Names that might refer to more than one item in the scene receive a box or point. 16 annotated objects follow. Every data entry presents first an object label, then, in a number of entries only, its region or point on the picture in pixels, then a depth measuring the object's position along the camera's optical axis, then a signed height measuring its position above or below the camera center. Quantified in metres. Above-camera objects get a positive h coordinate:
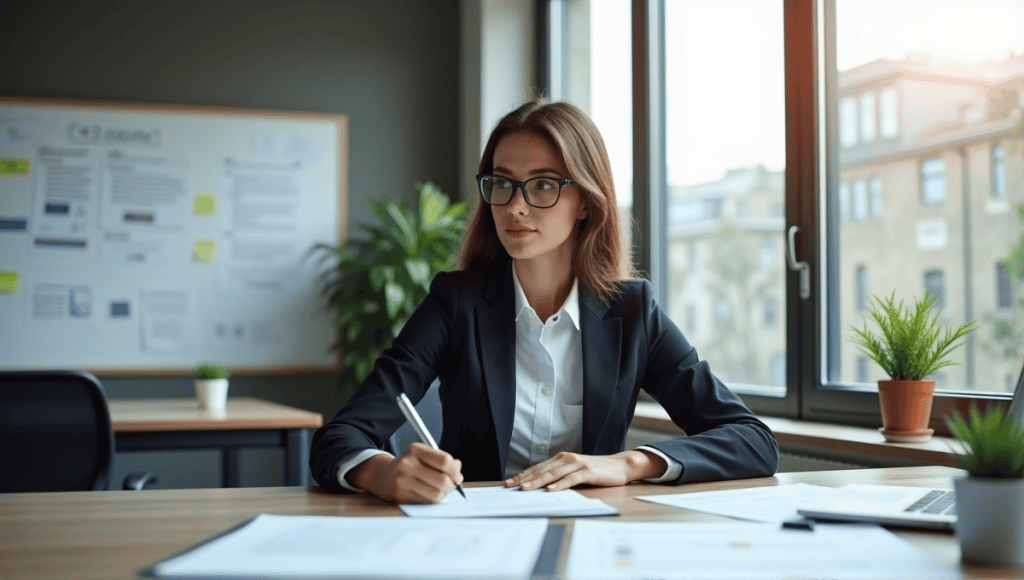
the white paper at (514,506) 1.00 -0.24
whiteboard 3.97 +0.39
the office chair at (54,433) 2.12 -0.31
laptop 0.93 -0.23
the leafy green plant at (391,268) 3.89 +0.21
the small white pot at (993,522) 0.77 -0.19
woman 1.60 -0.06
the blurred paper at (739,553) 0.74 -0.23
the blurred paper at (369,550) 0.72 -0.23
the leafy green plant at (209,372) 3.04 -0.21
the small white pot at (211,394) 3.03 -0.29
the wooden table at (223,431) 2.57 -0.37
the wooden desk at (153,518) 0.79 -0.24
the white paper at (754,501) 1.02 -0.25
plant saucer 1.83 -0.27
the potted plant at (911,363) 1.83 -0.11
